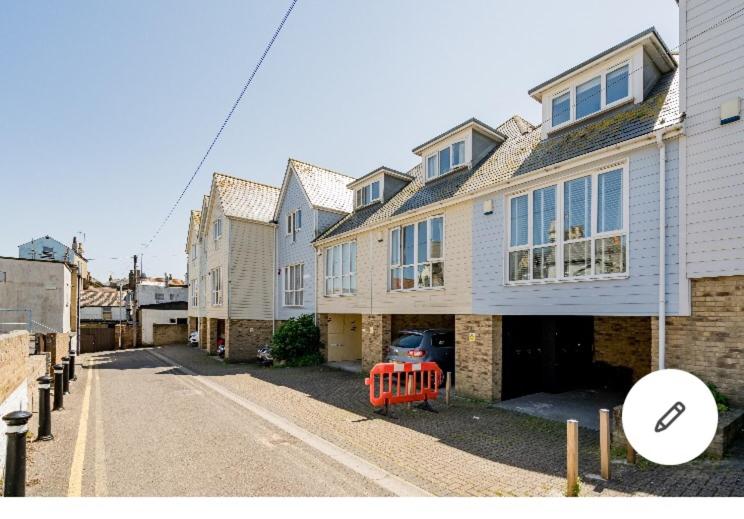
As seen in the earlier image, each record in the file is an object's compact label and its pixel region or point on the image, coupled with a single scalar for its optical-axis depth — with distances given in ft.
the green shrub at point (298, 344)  56.61
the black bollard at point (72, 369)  44.56
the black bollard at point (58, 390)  31.07
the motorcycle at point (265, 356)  58.70
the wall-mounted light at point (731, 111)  21.90
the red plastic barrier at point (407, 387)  29.43
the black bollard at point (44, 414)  23.11
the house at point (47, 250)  164.35
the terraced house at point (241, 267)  68.08
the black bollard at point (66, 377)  36.30
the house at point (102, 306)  135.95
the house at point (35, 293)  56.90
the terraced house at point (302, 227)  61.67
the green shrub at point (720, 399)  20.57
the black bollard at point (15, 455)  14.85
